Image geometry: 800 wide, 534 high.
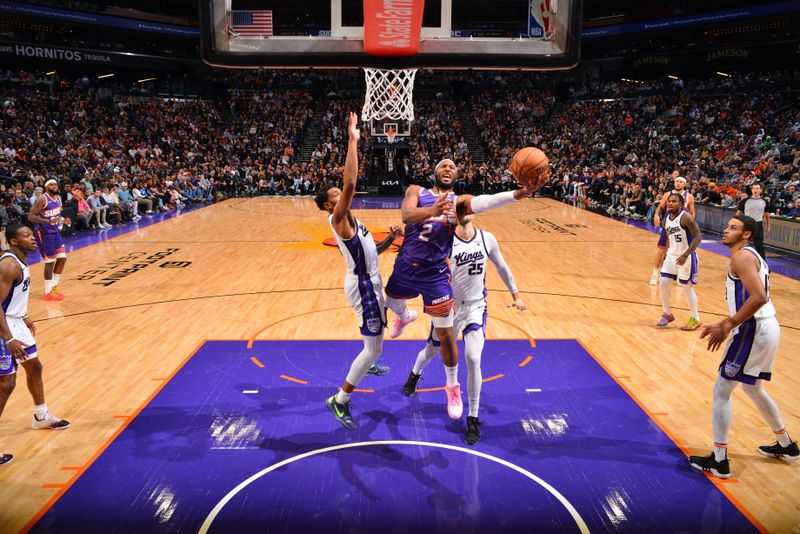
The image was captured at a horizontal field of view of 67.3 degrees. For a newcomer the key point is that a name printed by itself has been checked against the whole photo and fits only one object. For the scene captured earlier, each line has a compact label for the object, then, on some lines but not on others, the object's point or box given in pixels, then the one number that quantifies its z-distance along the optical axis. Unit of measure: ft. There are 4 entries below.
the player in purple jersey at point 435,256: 13.75
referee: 31.30
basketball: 12.78
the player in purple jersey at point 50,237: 28.32
